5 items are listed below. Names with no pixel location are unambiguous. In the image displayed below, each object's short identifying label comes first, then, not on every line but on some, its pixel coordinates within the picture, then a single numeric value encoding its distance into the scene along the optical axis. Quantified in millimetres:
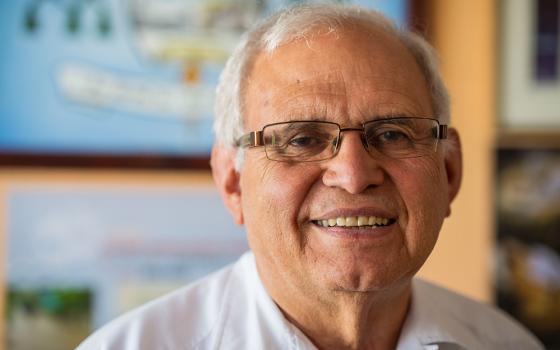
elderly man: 927
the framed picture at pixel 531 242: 1791
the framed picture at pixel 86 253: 1665
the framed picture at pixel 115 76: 1665
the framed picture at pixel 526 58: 1771
